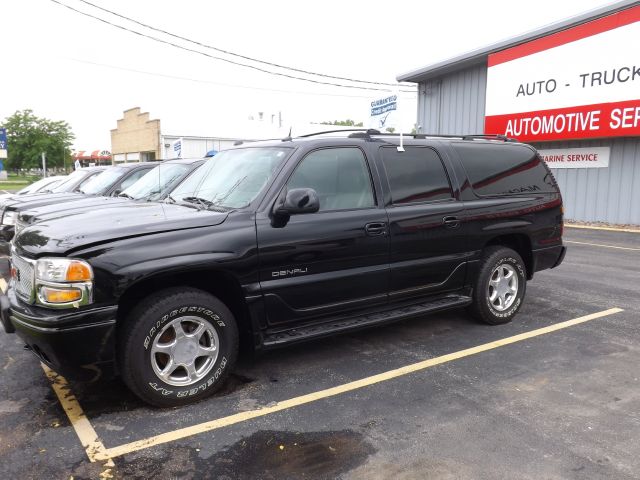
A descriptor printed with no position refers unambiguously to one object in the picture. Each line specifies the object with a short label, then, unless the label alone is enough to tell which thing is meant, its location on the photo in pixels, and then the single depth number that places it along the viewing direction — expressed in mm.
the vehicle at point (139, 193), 4734
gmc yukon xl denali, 3279
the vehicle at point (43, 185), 12031
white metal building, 13070
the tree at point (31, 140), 51906
